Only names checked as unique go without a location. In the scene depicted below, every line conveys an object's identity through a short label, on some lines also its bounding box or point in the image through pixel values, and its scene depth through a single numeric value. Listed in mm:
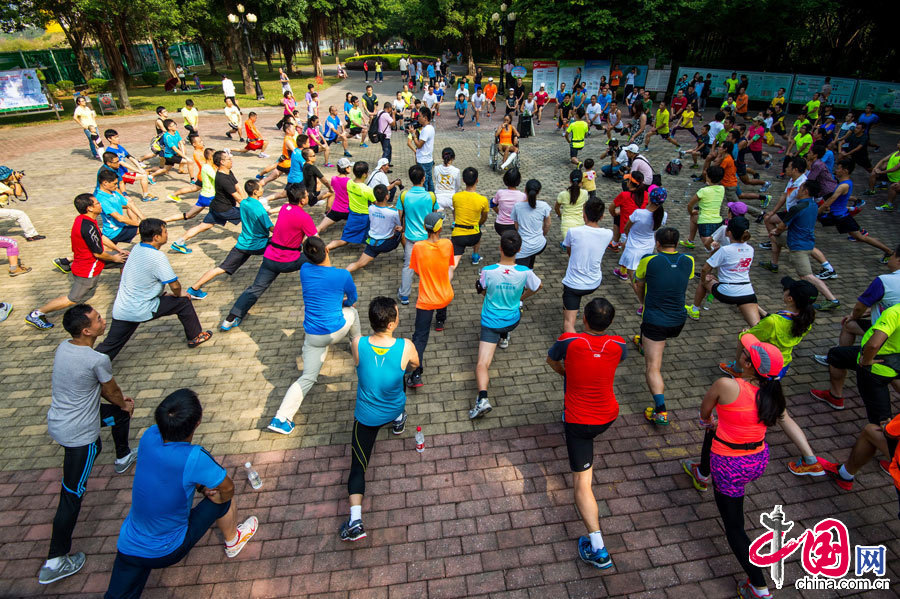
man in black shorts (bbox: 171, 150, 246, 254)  8008
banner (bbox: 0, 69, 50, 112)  20062
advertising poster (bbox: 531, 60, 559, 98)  23031
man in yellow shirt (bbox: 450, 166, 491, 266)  6879
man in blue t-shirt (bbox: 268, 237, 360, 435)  4809
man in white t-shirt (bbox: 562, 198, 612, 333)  5656
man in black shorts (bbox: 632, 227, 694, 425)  4961
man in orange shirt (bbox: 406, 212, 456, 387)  5281
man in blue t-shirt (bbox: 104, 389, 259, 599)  2922
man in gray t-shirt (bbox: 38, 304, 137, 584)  3637
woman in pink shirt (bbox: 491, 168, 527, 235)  7004
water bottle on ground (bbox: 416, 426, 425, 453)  4625
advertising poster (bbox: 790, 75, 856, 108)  19734
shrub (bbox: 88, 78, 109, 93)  30156
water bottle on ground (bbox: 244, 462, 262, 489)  4285
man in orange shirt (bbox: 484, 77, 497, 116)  22492
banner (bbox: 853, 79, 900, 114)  18734
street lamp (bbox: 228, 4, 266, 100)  22797
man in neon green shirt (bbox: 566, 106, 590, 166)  13734
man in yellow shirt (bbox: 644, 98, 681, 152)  15773
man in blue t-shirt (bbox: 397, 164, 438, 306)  6688
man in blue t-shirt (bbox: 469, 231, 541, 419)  4930
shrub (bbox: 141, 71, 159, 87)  34841
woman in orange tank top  3357
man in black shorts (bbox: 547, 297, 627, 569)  3711
